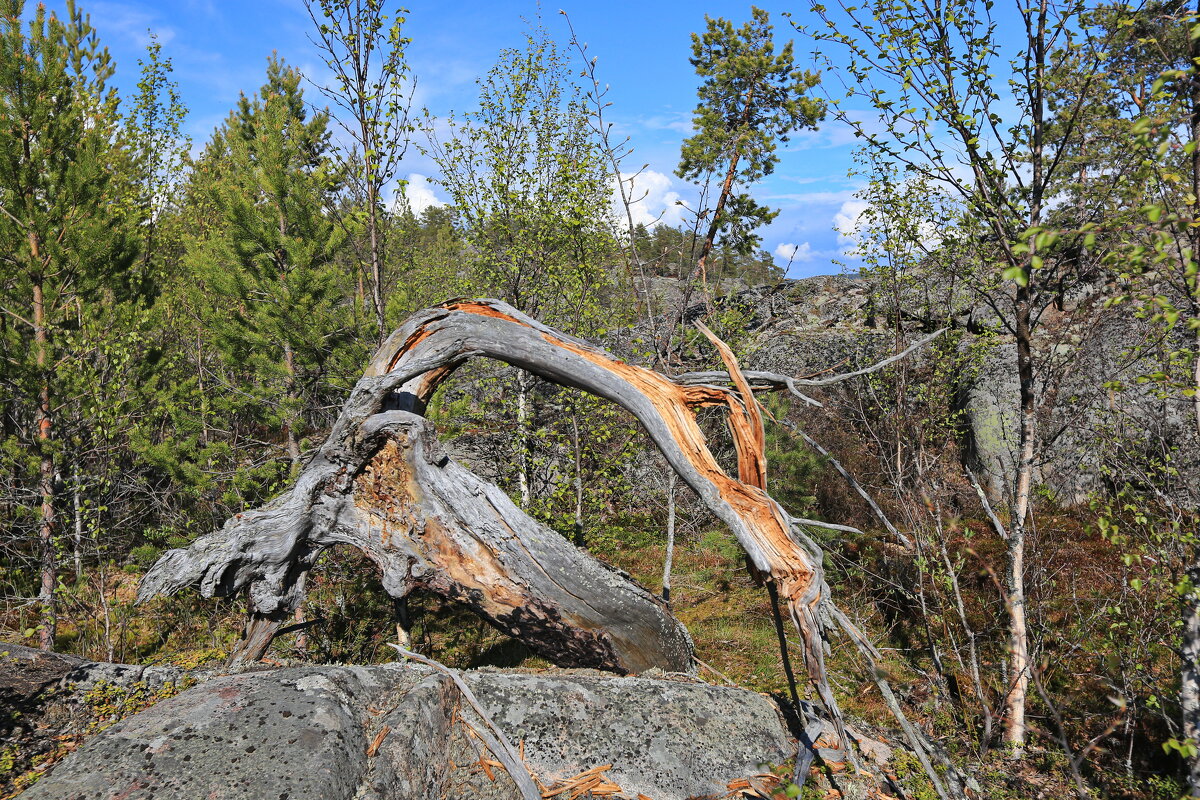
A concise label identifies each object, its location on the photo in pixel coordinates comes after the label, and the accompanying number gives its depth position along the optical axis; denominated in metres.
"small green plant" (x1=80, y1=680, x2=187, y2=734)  3.33
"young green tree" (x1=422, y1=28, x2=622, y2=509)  9.09
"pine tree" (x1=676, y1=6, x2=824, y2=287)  7.51
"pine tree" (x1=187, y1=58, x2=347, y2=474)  9.69
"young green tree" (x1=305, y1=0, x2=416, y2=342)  5.70
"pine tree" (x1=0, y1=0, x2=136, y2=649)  8.20
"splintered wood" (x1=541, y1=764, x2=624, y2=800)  3.16
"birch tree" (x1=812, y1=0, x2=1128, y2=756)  4.37
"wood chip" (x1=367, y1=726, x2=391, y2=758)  2.80
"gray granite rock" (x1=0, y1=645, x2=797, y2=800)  2.44
